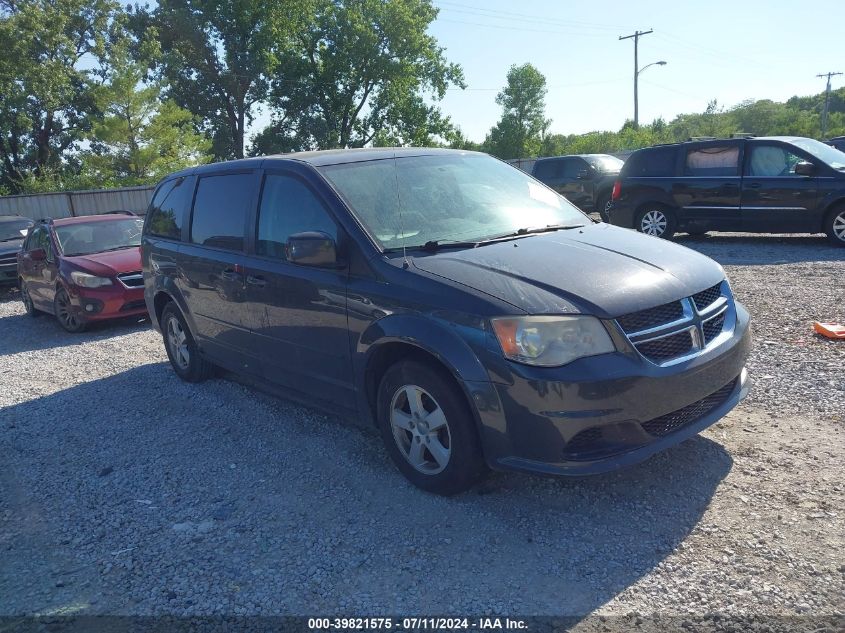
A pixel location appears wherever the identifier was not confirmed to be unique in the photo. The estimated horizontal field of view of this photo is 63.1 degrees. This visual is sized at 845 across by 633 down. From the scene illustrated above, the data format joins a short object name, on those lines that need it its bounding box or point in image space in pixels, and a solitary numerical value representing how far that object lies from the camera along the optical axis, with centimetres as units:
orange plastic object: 596
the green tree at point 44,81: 2859
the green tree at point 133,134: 2698
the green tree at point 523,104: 5612
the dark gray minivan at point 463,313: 326
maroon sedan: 912
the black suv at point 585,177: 1723
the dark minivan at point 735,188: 1088
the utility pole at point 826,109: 5568
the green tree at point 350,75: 4056
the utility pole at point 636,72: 4422
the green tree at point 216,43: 3741
